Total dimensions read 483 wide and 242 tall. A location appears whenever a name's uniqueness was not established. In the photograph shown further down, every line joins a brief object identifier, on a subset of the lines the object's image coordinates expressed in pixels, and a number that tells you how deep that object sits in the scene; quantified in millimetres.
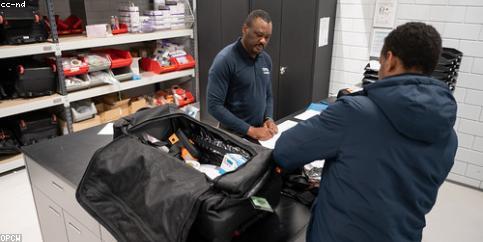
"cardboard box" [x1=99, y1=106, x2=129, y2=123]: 3752
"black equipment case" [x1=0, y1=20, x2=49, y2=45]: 2988
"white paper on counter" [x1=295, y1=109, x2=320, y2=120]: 2430
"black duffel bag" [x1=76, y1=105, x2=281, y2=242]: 1036
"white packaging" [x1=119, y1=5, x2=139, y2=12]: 3590
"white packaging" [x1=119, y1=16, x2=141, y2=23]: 3639
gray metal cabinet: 1684
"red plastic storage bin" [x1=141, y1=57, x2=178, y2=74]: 4055
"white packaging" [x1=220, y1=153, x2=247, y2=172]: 1370
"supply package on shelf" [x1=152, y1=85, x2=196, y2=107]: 4201
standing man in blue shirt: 2184
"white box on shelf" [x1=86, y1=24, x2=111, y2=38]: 3373
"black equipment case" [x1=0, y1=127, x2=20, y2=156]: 3201
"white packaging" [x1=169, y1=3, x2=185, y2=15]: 3971
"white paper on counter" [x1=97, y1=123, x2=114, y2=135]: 2152
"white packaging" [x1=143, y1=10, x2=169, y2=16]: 3811
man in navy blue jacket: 991
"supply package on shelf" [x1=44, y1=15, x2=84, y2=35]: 3422
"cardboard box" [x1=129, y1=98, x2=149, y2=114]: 3979
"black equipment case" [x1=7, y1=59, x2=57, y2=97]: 3127
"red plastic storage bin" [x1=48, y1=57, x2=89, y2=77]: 3303
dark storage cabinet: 3359
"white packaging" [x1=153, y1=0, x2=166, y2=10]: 3960
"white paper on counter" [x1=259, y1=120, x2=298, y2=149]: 2018
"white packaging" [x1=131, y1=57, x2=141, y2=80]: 3847
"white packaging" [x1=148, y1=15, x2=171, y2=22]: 3820
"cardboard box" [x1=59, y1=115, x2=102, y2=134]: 3508
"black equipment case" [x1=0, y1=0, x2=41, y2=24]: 2910
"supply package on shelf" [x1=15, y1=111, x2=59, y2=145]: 3291
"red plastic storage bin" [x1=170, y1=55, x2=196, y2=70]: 4145
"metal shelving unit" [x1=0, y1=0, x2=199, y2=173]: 3020
